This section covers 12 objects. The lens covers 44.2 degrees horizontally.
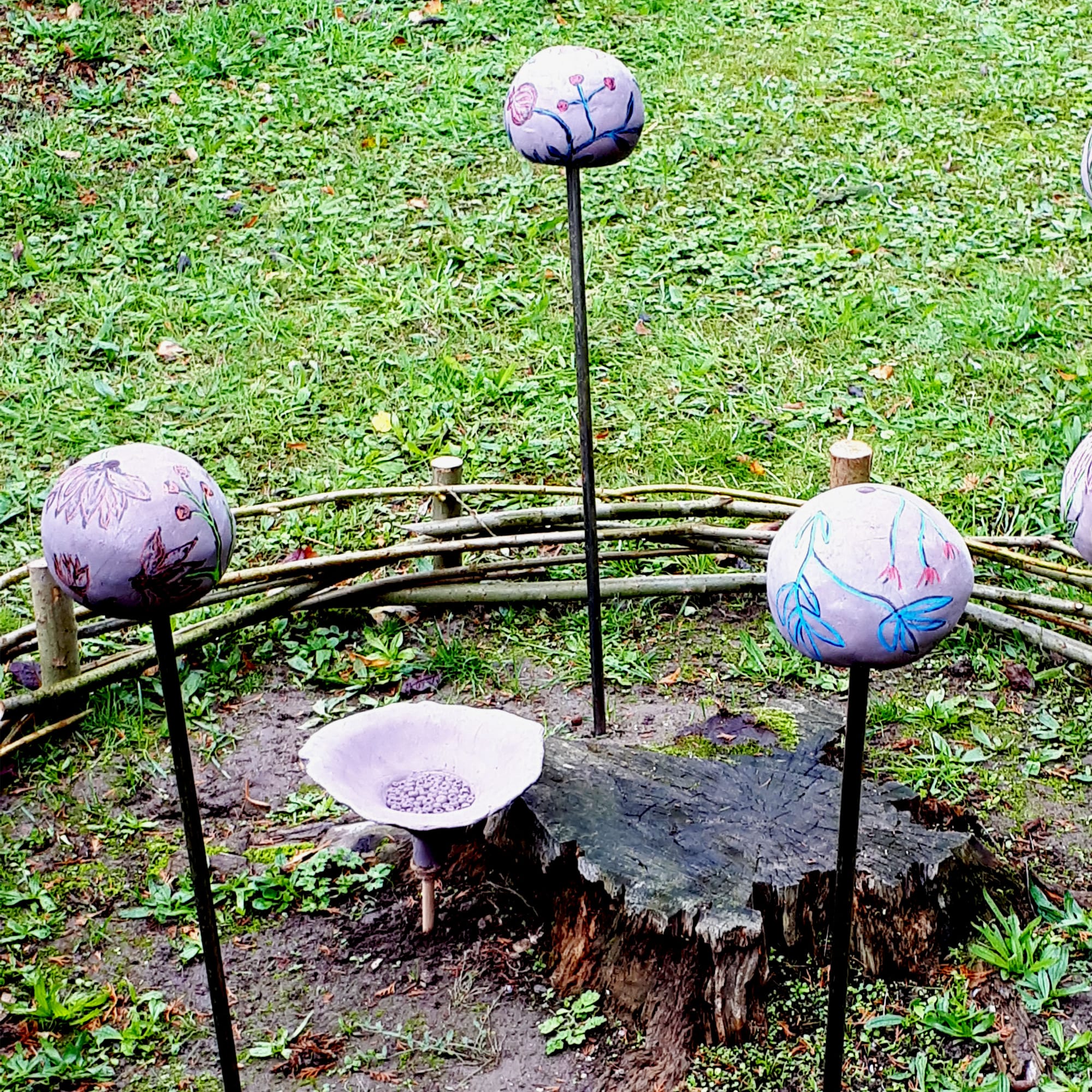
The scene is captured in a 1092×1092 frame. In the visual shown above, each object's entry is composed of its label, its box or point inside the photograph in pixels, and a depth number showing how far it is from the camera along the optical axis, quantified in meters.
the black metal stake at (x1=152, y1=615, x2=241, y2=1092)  2.20
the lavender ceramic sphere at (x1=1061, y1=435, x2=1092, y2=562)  1.86
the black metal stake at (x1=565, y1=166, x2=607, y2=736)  3.34
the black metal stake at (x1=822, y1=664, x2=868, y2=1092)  2.07
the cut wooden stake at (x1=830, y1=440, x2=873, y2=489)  3.44
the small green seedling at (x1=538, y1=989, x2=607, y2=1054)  2.84
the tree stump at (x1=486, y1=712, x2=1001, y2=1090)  2.77
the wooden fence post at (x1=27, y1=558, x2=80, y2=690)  3.58
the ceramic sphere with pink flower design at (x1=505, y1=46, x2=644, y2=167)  3.09
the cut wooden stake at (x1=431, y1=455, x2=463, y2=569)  4.19
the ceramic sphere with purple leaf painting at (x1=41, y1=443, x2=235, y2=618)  2.04
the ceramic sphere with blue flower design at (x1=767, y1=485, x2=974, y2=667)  1.91
